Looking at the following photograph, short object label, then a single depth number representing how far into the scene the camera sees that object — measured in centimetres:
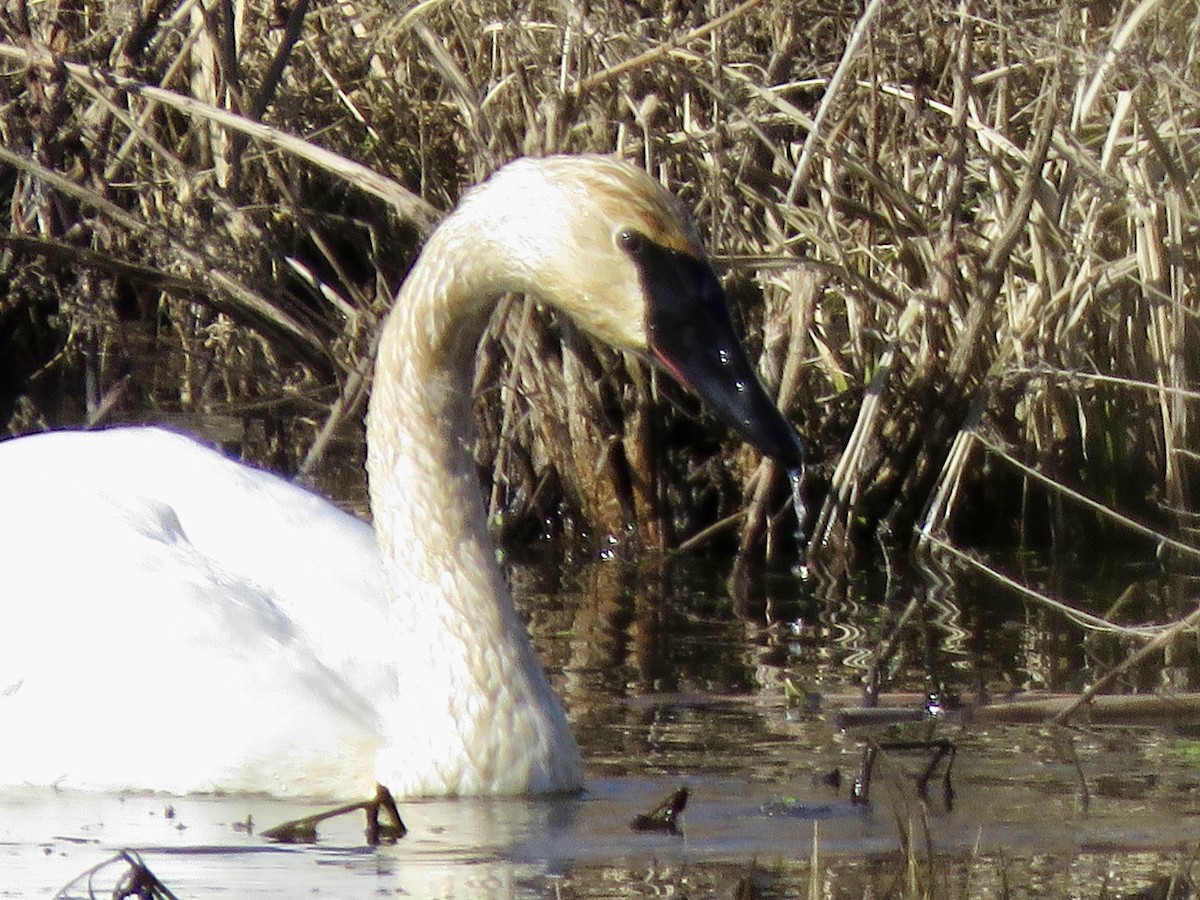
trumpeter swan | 856
